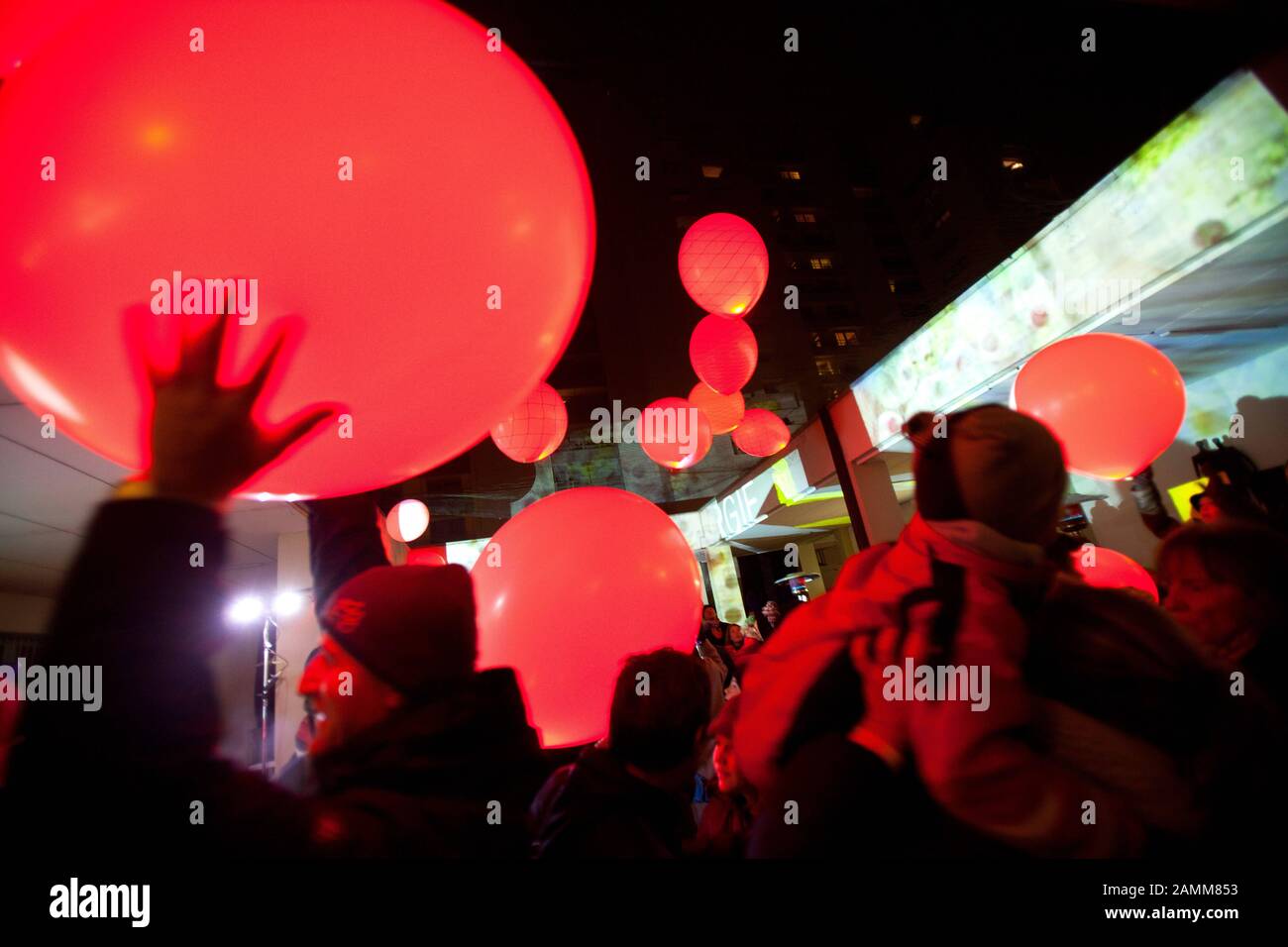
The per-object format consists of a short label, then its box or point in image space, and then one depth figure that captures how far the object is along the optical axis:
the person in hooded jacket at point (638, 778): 1.09
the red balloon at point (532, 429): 3.75
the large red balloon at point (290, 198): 0.82
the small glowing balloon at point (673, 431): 4.48
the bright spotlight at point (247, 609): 6.55
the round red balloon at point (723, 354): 3.79
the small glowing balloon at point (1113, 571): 2.47
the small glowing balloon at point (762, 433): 5.39
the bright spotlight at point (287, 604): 5.55
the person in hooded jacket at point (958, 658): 0.60
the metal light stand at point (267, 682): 5.85
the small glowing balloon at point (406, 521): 4.61
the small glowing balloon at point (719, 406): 4.76
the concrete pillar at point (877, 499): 5.69
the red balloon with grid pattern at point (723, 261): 3.21
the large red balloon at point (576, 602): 1.70
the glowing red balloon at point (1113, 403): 2.40
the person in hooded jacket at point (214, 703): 0.53
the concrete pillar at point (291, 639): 5.46
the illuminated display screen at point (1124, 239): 2.60
